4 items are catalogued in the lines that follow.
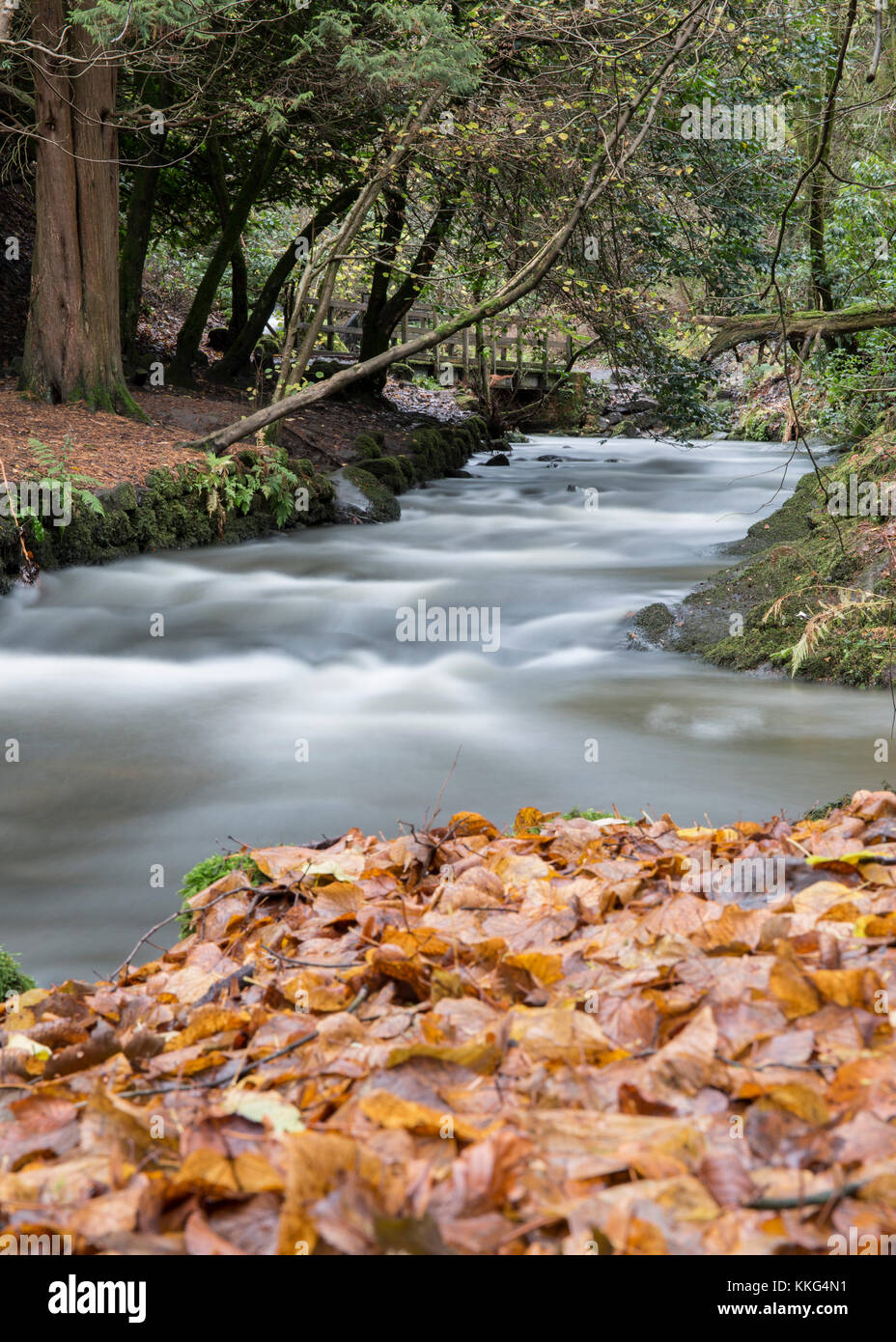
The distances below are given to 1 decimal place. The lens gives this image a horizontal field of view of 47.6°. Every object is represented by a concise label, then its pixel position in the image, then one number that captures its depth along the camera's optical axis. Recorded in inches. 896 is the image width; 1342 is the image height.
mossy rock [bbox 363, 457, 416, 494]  597.6
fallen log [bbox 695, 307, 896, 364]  383.9
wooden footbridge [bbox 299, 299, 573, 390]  900.6
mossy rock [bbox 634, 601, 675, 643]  342.6
